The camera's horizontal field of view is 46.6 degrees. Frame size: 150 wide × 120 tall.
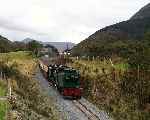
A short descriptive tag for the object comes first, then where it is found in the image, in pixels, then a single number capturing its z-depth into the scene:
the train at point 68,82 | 18.54
